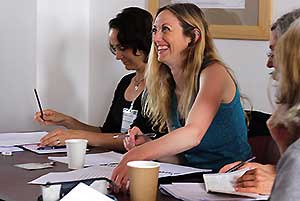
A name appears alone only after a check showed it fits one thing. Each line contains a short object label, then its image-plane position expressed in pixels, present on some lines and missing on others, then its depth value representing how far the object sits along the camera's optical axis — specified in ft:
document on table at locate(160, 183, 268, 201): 8.38
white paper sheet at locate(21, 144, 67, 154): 11.20
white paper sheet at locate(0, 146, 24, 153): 11.24
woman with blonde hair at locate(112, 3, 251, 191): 10.52
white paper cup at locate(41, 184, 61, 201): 8.12
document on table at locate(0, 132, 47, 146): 11.88
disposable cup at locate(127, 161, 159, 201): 8.26
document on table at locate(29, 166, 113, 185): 9.09
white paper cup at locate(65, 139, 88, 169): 9.95
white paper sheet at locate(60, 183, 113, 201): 7.72
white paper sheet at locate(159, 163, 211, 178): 9.41
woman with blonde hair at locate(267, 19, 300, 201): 6.54
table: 8.61
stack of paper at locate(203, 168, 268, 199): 8.50
